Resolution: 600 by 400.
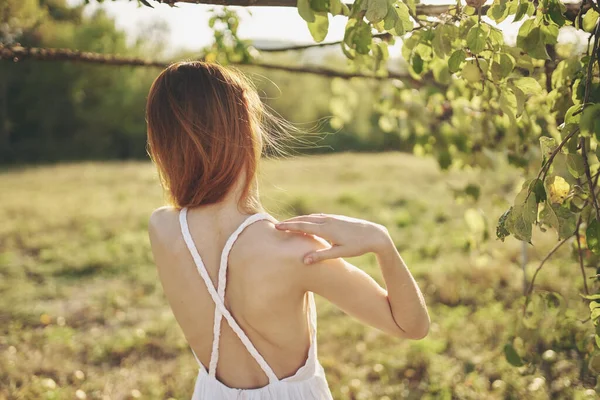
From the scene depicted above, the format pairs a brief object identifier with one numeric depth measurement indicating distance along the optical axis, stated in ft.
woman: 4.66
